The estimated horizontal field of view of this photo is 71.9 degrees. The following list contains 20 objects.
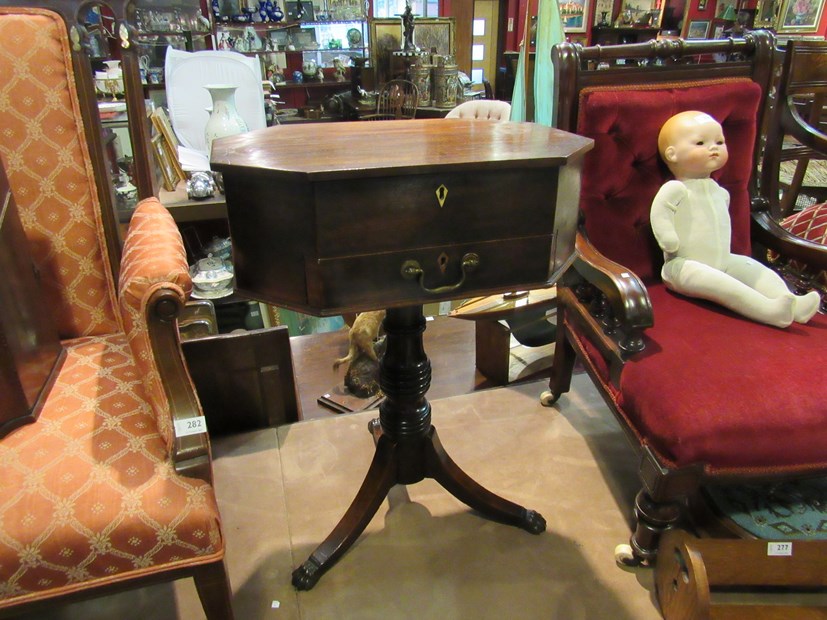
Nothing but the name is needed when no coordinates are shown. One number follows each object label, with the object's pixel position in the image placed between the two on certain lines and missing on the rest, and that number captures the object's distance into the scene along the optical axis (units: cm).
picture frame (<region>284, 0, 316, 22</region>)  351
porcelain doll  124
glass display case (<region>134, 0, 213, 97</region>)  289
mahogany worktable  74
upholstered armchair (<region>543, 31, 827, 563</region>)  97
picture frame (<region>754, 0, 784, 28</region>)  493
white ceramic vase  153
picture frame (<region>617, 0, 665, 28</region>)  572
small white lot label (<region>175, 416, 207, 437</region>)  81
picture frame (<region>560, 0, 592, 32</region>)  584
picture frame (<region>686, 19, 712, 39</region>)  559
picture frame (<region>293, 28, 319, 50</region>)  363
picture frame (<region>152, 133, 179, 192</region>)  169
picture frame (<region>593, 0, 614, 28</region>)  581
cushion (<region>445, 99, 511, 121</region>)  189
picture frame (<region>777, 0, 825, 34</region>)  466
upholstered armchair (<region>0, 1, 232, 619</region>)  75
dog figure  171
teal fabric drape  225
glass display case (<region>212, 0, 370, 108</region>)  351
